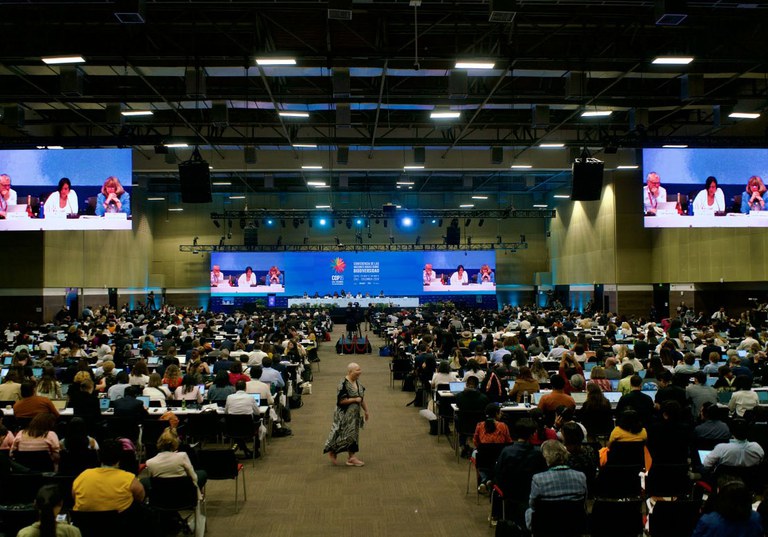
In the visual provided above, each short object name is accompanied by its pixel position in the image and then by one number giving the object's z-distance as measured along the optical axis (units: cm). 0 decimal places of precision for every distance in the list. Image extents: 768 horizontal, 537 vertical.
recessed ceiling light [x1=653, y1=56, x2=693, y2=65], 1208
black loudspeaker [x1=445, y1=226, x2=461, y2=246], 3512
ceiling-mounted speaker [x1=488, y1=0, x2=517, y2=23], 1036
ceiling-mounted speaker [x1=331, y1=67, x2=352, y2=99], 1523
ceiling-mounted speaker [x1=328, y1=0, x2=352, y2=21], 1027
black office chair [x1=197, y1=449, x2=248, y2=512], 634
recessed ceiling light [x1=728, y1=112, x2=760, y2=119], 1656
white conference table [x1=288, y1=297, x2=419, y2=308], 3688
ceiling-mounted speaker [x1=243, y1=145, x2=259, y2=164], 2538
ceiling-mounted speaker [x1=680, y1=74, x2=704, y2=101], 1692
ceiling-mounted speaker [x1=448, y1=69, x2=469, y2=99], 1548
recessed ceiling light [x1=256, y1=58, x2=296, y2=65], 1146
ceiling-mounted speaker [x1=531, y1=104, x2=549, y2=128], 1875
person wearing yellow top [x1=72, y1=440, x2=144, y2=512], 450
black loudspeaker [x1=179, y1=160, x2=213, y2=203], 1505
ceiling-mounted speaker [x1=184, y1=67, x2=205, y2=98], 1478
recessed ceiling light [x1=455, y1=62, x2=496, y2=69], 1193
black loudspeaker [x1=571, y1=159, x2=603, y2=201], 1582
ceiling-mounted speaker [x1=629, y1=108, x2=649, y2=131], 1966
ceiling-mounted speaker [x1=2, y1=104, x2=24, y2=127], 1894
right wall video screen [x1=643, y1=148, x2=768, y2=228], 1564
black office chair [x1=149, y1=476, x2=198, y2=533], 539
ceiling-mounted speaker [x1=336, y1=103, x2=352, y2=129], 1856
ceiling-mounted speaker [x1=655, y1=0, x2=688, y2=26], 1033
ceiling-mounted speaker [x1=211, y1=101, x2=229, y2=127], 1833
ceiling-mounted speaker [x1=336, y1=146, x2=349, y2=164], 2500
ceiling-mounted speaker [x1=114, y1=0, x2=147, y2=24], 1005
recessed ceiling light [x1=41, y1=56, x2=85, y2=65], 1189
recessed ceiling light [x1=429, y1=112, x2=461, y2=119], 1632
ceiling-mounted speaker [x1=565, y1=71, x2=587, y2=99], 1614
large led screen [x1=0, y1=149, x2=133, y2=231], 1539
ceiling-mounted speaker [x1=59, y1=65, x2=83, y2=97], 1503
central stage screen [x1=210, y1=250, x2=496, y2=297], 3825
